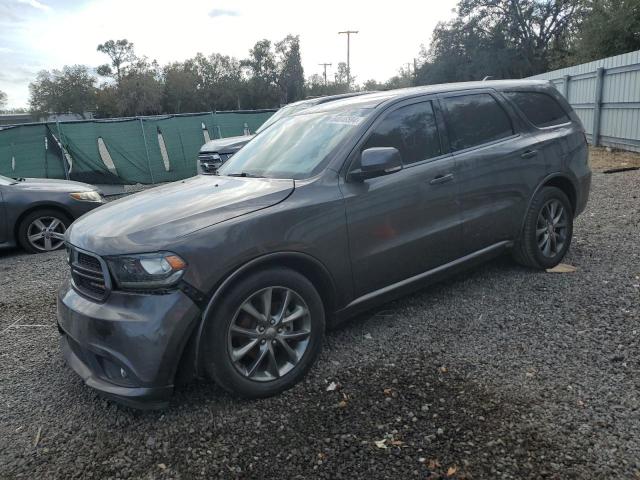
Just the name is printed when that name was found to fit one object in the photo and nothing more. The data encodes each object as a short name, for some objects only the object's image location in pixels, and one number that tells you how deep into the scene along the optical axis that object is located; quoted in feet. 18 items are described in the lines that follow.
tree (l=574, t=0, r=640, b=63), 80.59
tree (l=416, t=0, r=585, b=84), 148.66
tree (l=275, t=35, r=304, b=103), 265.34
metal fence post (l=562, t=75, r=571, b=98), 52.90
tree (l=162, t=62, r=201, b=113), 252.01
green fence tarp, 41.22
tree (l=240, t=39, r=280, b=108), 262.26
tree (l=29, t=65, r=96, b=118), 259.19
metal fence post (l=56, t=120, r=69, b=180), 42.50
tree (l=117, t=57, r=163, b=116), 241.35
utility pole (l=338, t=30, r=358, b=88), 174.91
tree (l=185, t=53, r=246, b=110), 260.21
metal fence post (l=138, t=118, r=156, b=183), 46.50
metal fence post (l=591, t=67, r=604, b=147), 44.80
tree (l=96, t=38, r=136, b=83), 283.38
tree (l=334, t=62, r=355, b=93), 261.28
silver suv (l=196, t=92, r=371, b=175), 33.53
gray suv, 9.22
